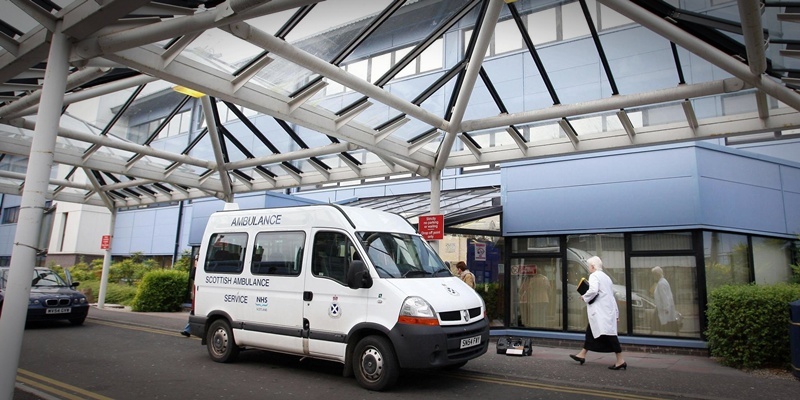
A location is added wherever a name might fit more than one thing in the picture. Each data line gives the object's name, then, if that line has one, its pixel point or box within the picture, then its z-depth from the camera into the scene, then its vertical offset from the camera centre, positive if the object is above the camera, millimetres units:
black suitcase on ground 9617 -1085
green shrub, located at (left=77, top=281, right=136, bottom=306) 21156 -785
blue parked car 12516 -685
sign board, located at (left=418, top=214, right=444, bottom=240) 11188 +1318
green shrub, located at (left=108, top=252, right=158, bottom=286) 25609 +284
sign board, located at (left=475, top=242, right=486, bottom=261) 13047 +959
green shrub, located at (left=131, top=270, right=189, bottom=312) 18016 -551
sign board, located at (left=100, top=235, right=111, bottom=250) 18859 +1170
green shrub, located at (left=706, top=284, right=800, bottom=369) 8211 -434
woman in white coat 8352 -423
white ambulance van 6426 -157
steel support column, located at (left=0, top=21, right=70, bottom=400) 5250 +540
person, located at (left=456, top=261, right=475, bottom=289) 10836 +298
